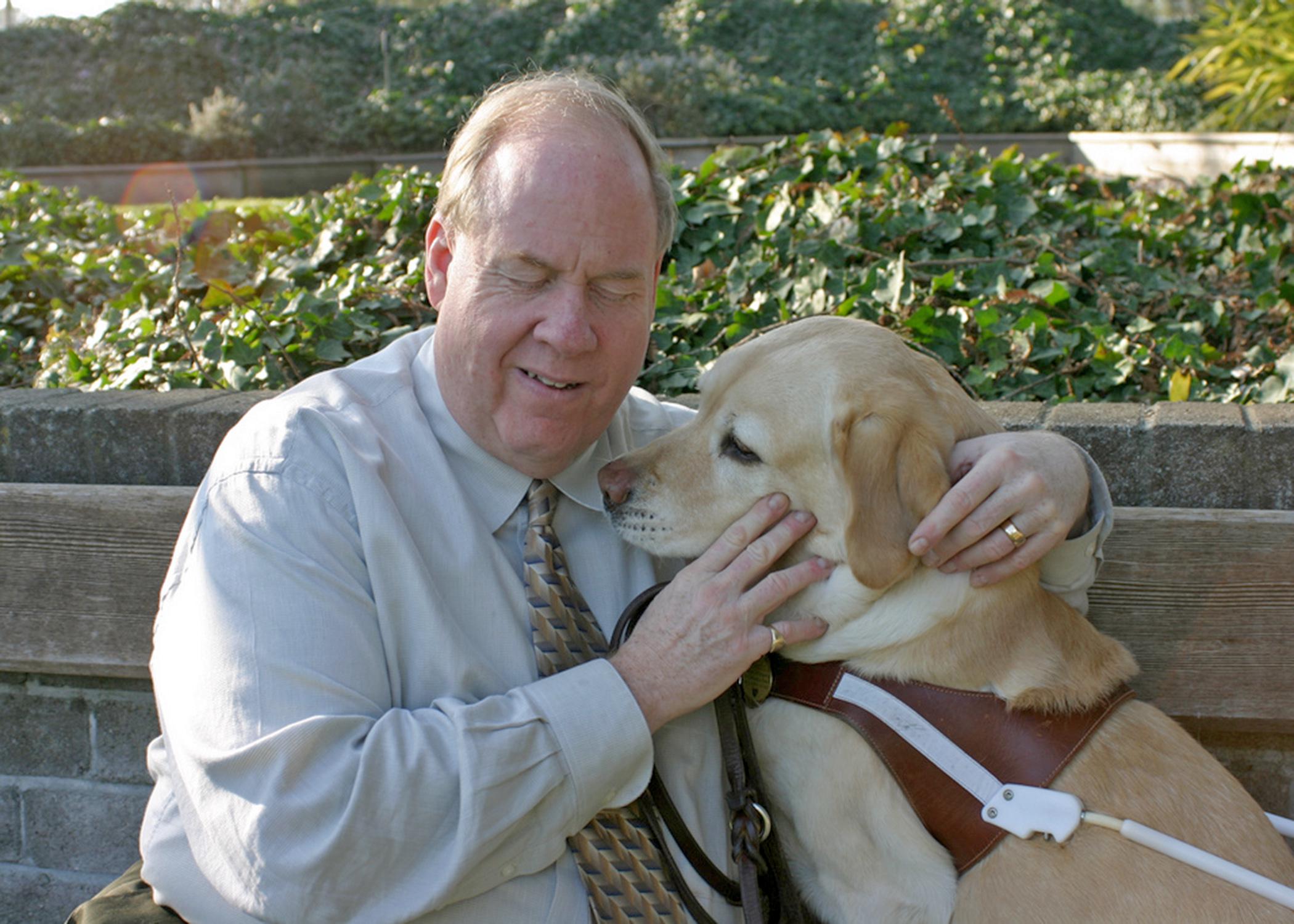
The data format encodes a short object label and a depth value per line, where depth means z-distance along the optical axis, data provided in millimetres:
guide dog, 1084
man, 1009
